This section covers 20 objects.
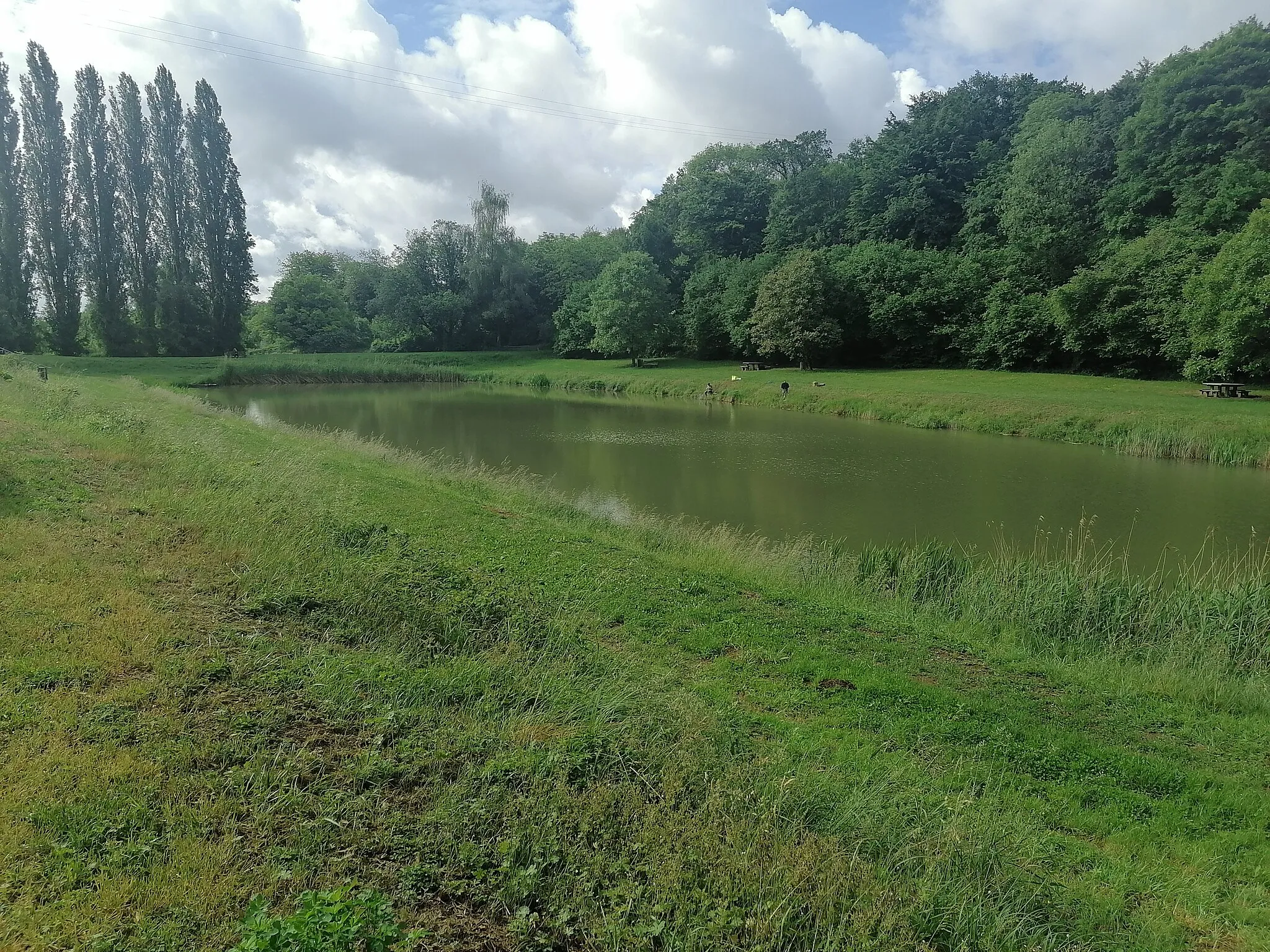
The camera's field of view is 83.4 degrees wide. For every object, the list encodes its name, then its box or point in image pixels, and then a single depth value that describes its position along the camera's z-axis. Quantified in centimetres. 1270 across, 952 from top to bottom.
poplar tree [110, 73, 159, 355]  5175
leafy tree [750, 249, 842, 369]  4769
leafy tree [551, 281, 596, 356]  6194
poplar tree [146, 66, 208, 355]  5275
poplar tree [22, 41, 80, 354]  4806
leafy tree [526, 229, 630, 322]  7100
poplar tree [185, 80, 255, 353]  5497
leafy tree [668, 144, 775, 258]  6988
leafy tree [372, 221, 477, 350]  6631
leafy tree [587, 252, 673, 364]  5538
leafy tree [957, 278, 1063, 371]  4112
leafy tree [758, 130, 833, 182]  7531
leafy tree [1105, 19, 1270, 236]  3856
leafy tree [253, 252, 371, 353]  6512
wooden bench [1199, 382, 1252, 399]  2862
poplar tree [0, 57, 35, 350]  4634
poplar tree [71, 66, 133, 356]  5003
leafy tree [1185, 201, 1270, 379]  2745
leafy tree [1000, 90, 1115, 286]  4459
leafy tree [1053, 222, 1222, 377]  3409
